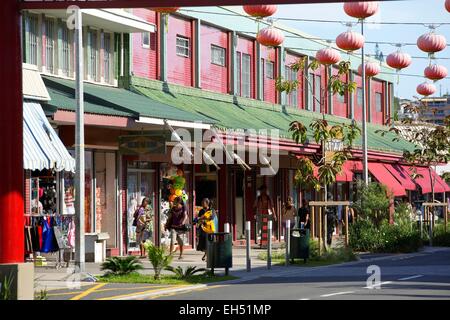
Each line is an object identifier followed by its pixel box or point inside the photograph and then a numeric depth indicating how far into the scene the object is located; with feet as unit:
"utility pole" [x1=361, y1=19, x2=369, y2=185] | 143.43
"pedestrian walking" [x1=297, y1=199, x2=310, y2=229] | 122.95
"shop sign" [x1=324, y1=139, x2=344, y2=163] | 118.73
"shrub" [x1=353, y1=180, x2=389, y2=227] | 120.16
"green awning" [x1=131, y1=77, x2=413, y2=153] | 116.88
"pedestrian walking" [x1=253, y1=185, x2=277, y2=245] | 131.03
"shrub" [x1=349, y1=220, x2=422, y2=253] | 119.34
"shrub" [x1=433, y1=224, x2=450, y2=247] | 136.77
